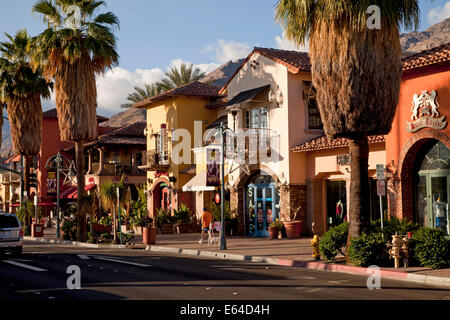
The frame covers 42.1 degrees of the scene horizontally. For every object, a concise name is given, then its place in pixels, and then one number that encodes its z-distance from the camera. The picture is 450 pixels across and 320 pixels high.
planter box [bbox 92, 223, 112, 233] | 31.73
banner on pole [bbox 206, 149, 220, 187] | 31.03
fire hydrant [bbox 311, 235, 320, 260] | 19.03
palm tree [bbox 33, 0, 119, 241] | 31.27
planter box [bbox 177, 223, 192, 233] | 36.09
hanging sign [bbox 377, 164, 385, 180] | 17.89
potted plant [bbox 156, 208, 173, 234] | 36.09
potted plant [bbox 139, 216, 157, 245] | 27.25
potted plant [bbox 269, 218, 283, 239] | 29.17
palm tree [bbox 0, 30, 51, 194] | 39.84
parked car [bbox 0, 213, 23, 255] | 21.77
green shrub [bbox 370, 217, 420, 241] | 17.81
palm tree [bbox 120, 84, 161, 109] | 58.88
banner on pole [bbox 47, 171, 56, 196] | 40.97
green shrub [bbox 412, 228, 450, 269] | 15.91
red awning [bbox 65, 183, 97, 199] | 50.16
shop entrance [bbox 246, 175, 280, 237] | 31.12
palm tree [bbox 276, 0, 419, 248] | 17.03
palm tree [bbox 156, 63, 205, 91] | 55.19
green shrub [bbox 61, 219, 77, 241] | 33.84
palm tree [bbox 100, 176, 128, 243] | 28.78
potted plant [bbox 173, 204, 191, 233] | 36.19
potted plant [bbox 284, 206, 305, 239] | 28.61
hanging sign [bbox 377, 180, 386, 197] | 17.62
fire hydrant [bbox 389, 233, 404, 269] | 16.47
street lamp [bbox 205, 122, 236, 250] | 23.30
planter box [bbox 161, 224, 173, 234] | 36.03
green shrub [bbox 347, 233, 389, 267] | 16.86
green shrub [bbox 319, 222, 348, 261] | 18.05
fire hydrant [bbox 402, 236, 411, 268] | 16.55
